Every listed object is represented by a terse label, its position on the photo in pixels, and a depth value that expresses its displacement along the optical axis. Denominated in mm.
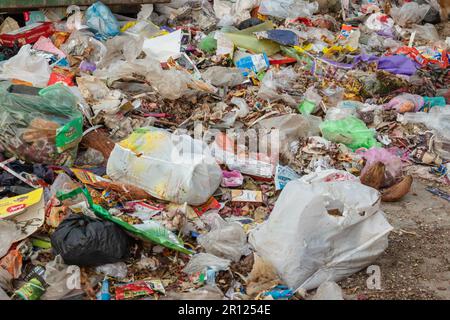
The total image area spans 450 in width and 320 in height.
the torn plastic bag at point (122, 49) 5934
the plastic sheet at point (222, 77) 5684
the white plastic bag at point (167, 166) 3902
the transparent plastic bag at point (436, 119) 5276
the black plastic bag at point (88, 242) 3236
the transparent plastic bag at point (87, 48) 5844
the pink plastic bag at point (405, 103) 5582
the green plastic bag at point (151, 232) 3391
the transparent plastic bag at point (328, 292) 3100
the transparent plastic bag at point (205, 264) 3379
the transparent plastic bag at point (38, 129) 4190
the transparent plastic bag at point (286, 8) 7203
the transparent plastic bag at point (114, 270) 3328
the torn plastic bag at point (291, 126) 4926
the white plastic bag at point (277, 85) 5469
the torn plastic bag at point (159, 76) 5152
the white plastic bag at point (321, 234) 3252
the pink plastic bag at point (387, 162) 4422
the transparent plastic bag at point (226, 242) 3498
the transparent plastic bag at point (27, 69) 5277
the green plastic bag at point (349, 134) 4992
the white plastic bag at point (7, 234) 3402
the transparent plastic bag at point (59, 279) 3135
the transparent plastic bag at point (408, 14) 7828
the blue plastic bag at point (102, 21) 6423
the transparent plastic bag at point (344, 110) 5258
